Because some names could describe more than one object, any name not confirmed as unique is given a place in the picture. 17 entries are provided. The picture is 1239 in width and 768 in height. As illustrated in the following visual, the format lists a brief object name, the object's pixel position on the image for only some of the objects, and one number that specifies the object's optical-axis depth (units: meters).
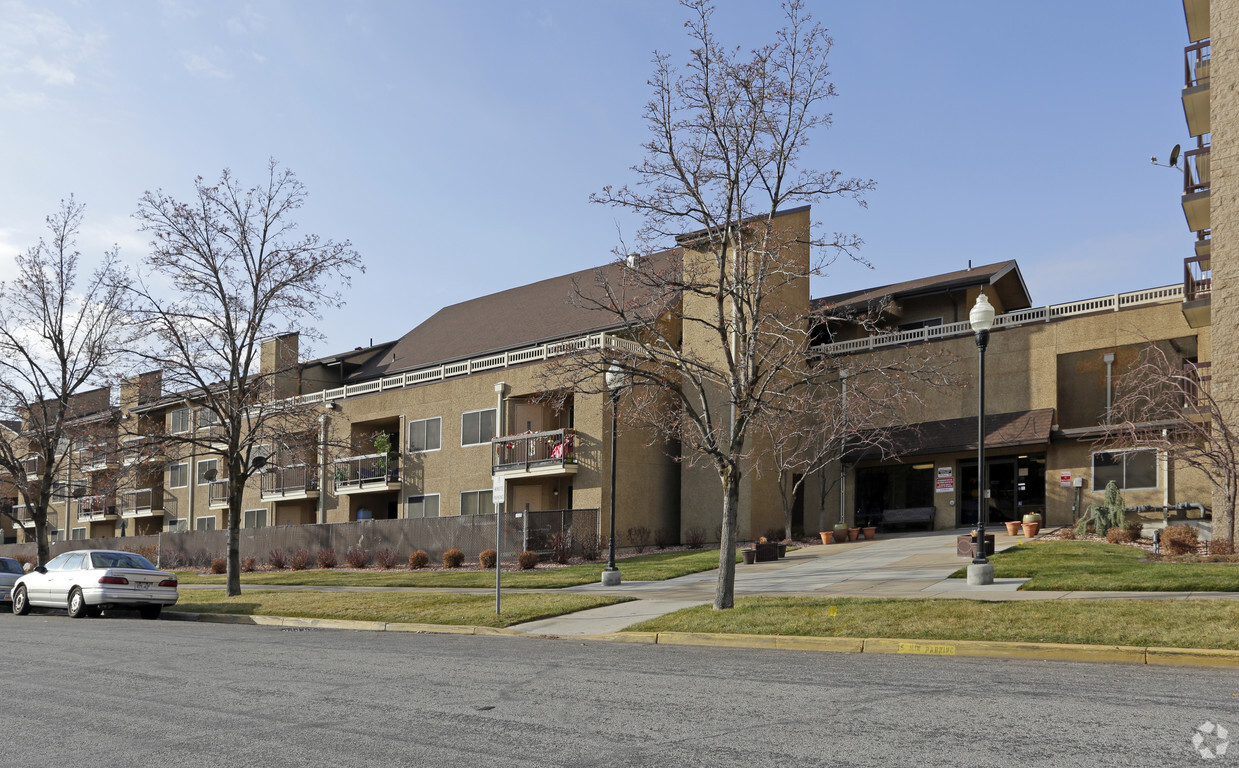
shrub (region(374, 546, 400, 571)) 33.78
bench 34.72
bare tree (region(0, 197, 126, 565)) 32.91
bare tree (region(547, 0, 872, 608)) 16.89
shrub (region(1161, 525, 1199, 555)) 20.58
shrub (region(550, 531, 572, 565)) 30.62
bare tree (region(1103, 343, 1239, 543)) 21.22
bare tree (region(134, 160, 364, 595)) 25.58
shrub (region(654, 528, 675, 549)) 34.59
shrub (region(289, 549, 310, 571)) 35.62
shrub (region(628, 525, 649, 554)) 33.88
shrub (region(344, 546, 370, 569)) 35.12
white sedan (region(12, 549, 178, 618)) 21.12
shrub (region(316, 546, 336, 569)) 36.22
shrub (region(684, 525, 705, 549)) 33.69
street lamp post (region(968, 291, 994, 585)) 17.34
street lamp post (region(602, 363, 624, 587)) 20.09
